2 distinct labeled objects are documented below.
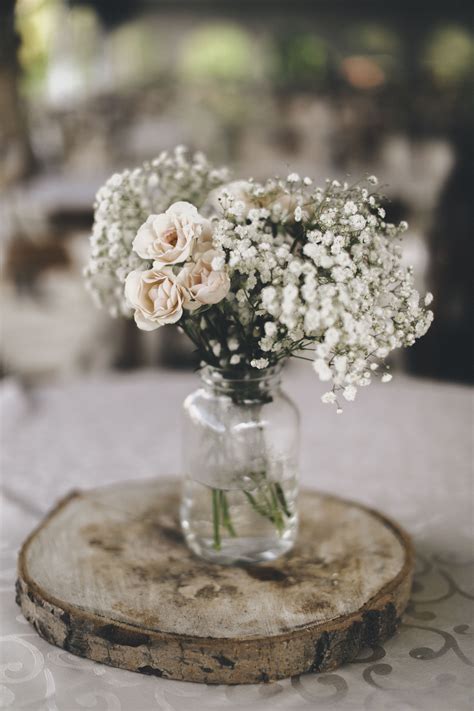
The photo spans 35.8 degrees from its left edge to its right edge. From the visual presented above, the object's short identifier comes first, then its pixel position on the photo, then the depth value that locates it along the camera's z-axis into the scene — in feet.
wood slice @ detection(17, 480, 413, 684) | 2.75
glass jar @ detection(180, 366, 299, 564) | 3.25
